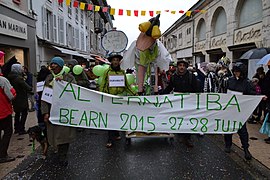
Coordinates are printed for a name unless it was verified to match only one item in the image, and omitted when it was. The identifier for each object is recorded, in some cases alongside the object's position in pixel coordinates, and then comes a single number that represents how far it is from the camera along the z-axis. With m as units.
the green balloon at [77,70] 6.07
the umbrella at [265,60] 6.34
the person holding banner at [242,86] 4.22
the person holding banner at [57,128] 3.95
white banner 3.99
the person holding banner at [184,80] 4.85
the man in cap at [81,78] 6.17
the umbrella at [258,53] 8.70
